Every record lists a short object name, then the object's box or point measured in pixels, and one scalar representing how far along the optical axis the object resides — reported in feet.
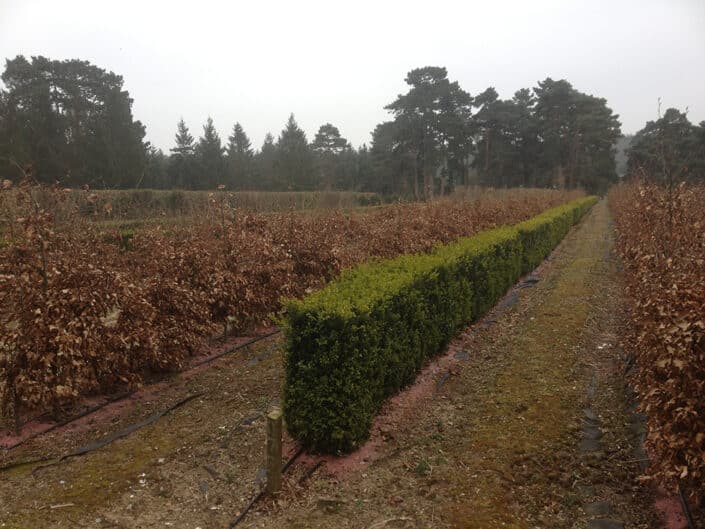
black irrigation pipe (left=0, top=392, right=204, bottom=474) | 12.63
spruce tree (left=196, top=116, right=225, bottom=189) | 114.73
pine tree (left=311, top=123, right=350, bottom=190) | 154.92
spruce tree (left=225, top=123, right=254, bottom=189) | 120.15
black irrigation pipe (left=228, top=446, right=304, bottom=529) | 10.24
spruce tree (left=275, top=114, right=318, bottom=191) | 122.21
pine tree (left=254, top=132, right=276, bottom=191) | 124.09
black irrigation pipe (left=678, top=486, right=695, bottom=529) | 9.18
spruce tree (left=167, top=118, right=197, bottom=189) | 113.56
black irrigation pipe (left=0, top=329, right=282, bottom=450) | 13.97
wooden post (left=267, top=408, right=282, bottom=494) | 10.87
